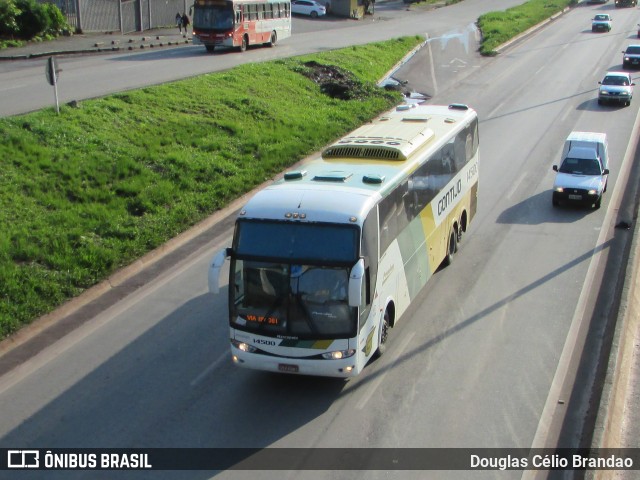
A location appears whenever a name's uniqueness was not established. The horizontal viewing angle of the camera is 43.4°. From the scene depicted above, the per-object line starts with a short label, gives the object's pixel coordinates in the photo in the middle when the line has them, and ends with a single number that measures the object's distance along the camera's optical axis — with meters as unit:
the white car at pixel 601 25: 66.06
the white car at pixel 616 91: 37.81
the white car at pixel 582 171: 22.56
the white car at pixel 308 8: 72.75
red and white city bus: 44.12
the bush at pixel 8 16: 41.78
